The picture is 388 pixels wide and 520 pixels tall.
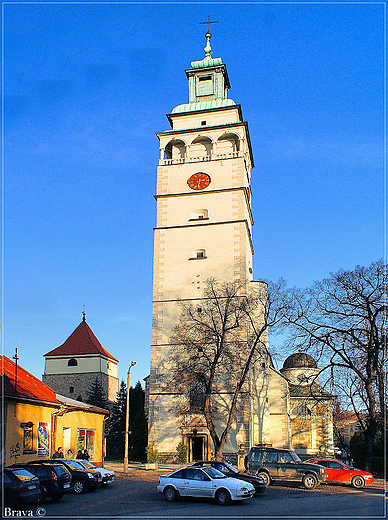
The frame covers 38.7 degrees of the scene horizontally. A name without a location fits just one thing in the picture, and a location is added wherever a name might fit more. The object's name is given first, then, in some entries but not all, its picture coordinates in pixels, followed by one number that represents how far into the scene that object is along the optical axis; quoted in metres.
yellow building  25.30
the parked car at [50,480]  18.55
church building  38.03
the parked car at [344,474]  25.09
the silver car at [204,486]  18.45
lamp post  31.93
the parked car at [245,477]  21.62
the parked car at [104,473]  23.59
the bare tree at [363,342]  28.62
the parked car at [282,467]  24.59
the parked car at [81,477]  21.56
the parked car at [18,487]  15.22
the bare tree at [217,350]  34.75
